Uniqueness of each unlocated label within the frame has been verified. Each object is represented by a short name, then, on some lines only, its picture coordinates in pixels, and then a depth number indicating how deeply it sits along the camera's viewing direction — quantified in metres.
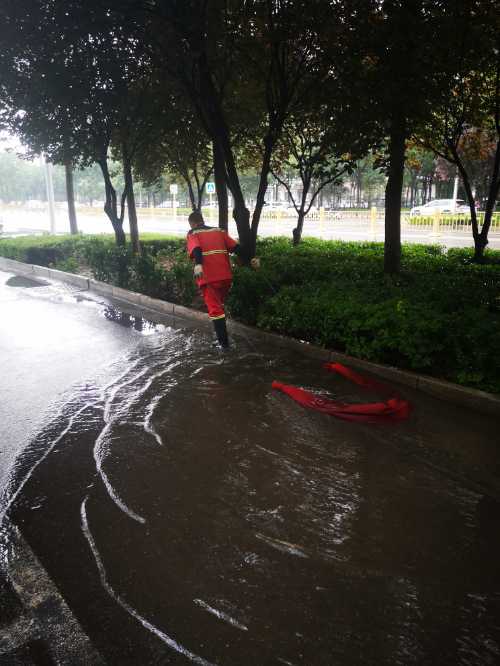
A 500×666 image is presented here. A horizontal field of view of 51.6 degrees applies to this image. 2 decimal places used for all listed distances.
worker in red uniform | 6.98
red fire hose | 4.76
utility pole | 26.28
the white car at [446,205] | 37.88
